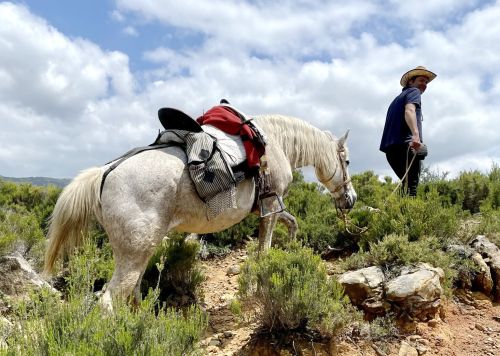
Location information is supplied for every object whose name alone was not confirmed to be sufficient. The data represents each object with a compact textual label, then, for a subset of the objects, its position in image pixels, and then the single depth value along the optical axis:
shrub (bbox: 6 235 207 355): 2.16
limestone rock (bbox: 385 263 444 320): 4.37
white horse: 3.62
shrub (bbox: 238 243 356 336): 3.71
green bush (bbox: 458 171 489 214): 8.16
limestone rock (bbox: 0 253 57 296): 4.86
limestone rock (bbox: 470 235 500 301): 5.24
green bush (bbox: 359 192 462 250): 5.54
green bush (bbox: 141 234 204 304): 5.24
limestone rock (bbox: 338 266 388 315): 4.45
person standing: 6.36
